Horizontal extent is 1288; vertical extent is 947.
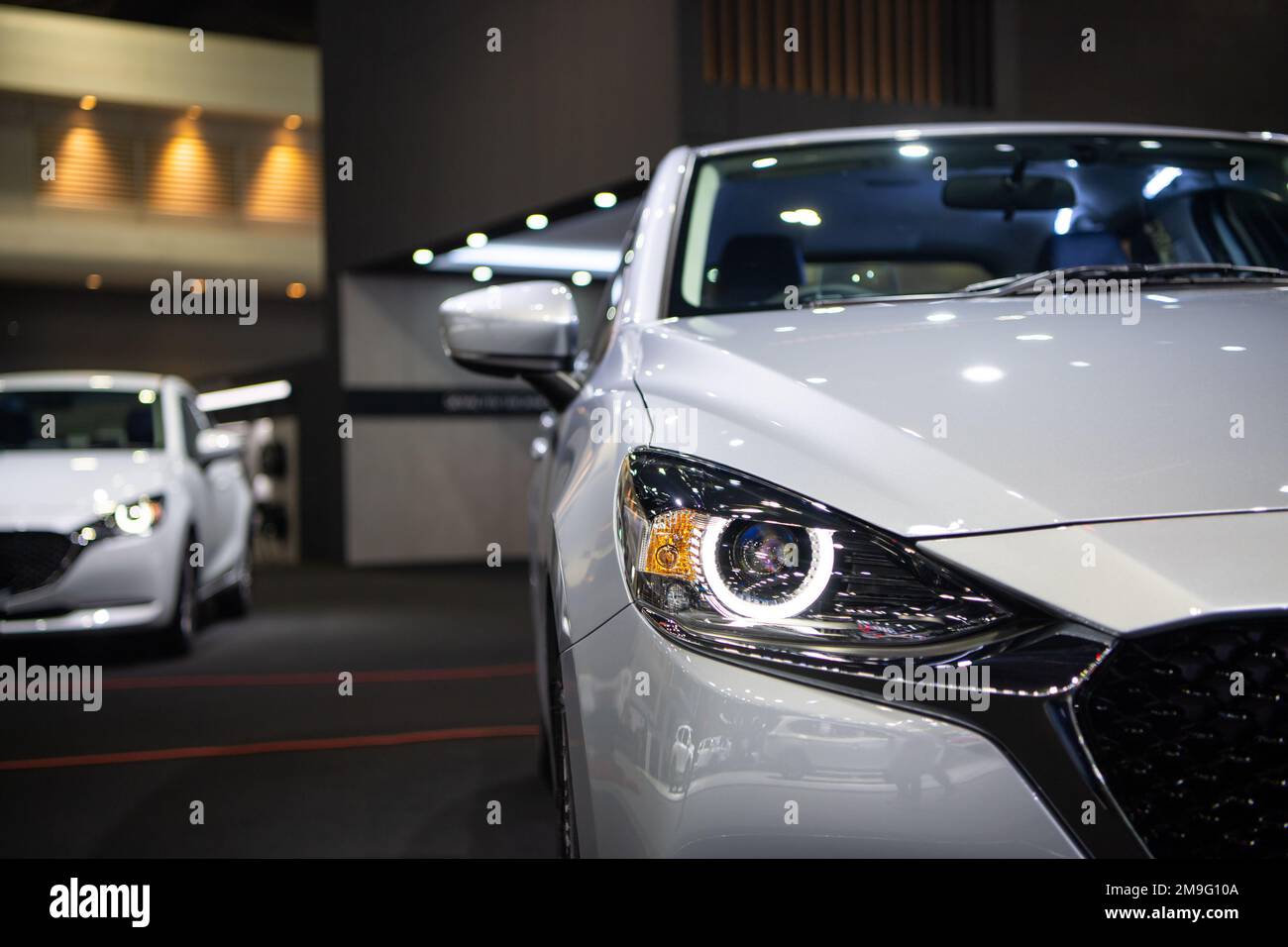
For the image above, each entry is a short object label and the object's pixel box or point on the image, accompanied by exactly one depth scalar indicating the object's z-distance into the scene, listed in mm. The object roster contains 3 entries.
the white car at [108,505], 6727
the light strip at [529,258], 15453
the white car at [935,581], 1420
